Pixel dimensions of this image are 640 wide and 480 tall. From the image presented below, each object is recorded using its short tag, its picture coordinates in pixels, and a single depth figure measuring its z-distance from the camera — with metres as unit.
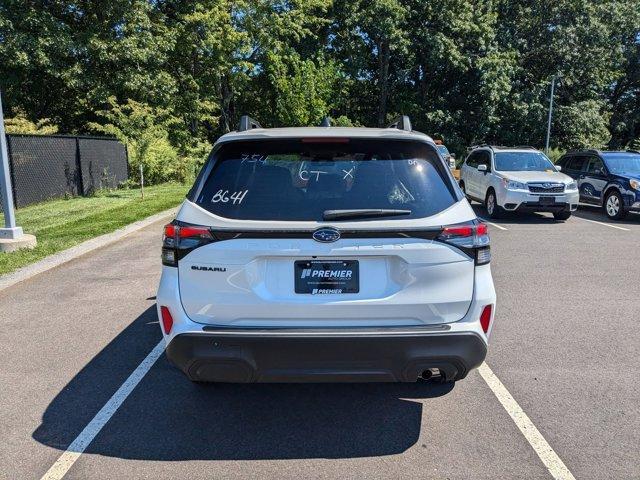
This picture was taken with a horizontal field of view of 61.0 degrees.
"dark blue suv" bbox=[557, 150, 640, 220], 12.95
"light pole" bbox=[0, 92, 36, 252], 8.50
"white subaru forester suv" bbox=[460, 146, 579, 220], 12.42
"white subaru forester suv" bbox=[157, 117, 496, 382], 2.94
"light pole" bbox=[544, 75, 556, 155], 34.09
